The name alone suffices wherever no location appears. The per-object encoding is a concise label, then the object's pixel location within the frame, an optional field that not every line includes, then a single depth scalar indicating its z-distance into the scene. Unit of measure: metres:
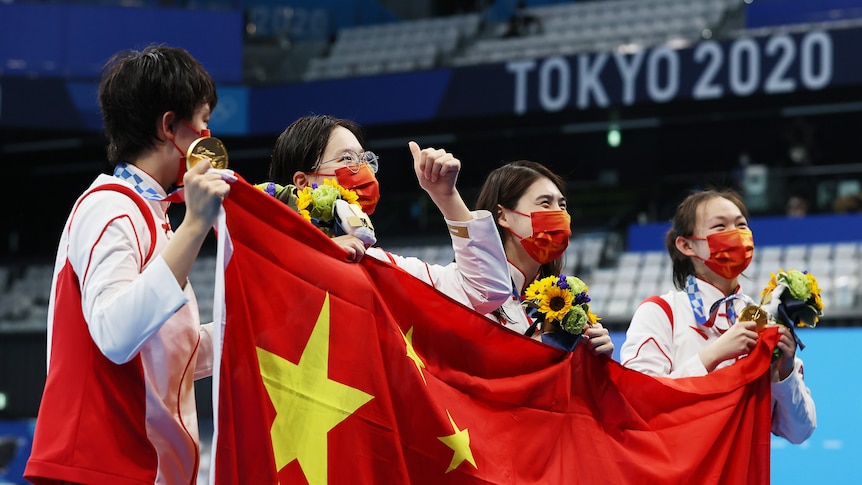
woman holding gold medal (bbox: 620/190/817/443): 7.32
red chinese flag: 5.07
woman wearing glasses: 6.35
